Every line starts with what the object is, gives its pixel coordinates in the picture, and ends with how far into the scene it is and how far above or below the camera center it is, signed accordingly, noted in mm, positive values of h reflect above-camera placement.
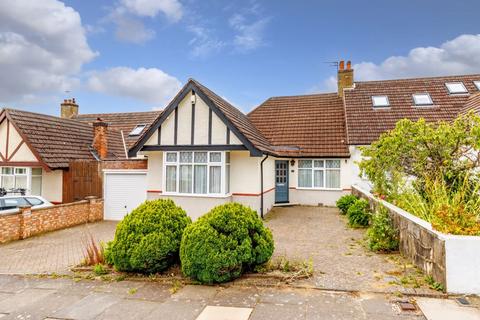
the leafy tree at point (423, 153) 7758 +436
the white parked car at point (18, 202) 9992 -1262
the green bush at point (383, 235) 7168 -1740
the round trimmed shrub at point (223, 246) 5336 -1529
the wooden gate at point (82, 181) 13203 -572
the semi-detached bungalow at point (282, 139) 11539 +1417
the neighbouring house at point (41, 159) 12898 +482
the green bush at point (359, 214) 10338 -1716
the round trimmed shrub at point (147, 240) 5805 -1519
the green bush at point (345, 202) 13055 -1587
